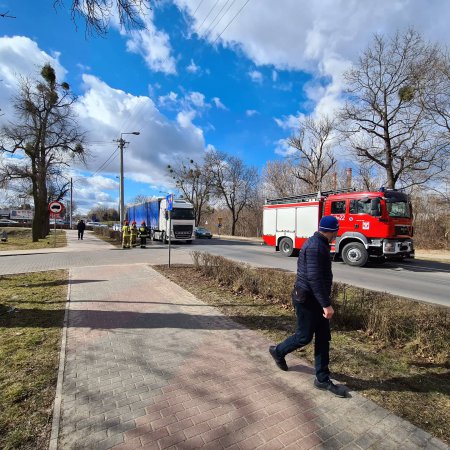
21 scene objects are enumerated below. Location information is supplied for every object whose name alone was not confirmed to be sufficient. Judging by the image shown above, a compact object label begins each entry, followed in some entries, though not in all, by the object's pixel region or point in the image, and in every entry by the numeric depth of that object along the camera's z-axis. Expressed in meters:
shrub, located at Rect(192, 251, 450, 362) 4.37
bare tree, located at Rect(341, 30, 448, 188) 24.70
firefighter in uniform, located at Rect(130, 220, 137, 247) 21.17
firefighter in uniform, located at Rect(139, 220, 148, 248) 21.11
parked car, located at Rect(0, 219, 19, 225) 73.10
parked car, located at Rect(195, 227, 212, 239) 39.31
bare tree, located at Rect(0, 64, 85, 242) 25.66
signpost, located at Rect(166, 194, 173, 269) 12.61
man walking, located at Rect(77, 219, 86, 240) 29.59
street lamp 29.62
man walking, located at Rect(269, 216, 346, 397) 3.36
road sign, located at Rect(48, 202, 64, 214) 19.96
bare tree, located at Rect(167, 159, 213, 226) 56.16
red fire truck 12.74
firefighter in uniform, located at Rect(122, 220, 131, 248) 20.80
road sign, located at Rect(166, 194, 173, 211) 12.61
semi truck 25.89
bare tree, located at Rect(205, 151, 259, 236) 55.09
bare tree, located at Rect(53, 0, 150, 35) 4.69
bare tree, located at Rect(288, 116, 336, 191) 40.47
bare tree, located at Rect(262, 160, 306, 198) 47.31
